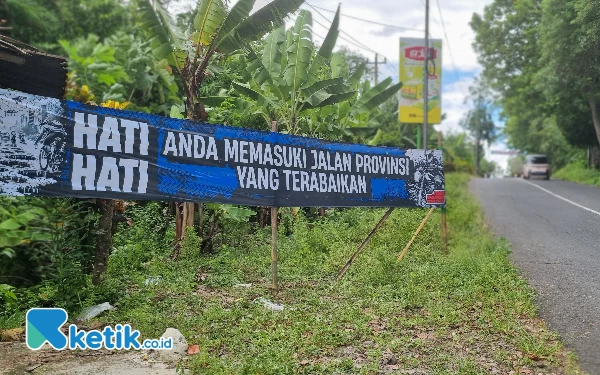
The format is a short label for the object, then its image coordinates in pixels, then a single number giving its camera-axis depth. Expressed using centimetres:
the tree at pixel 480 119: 6981
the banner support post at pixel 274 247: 697
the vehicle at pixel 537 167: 3406
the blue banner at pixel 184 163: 511
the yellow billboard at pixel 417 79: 2116
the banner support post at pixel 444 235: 933
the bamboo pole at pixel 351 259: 779
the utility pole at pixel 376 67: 3163
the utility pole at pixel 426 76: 1817
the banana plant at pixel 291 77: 1065
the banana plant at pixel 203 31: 852
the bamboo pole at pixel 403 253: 841
